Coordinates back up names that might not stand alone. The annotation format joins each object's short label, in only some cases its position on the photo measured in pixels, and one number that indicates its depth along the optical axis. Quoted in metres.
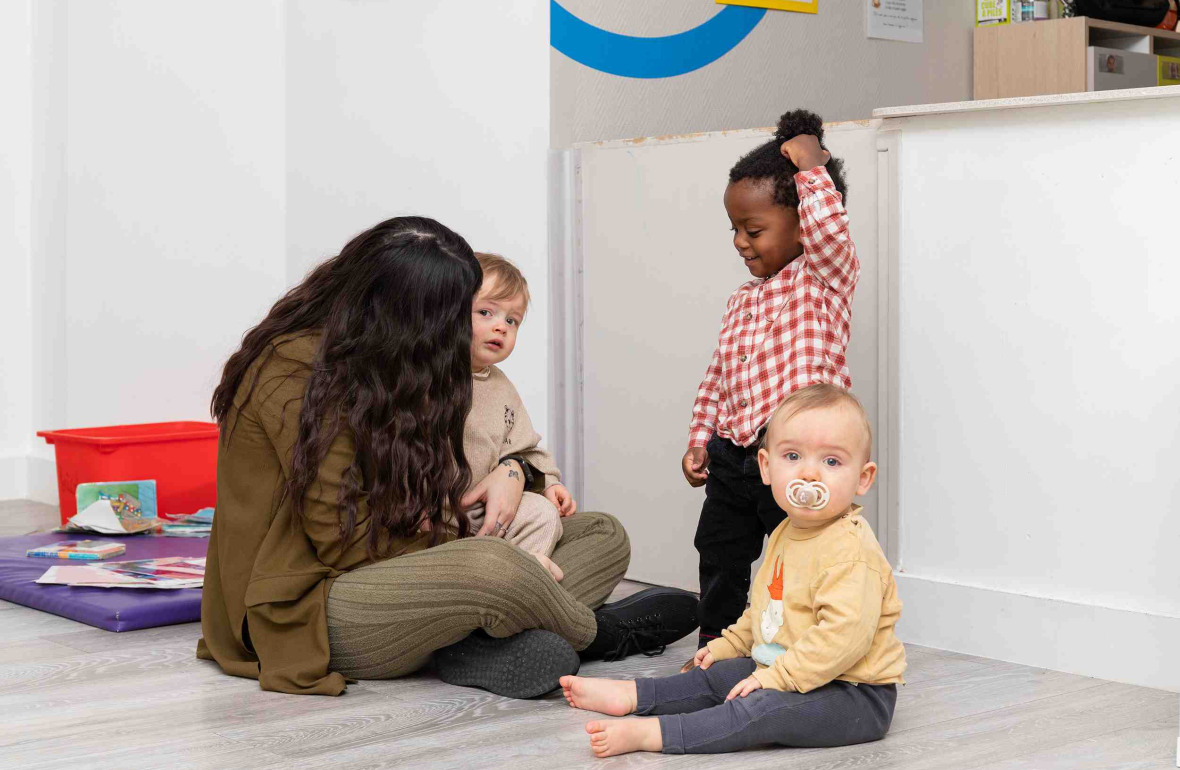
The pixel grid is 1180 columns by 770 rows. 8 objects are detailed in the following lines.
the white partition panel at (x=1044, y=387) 2.17
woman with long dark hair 2.07
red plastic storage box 3.52
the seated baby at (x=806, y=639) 1.79
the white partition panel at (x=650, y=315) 2.88
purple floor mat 2.54
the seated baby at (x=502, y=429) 2.35
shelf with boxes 4.08
